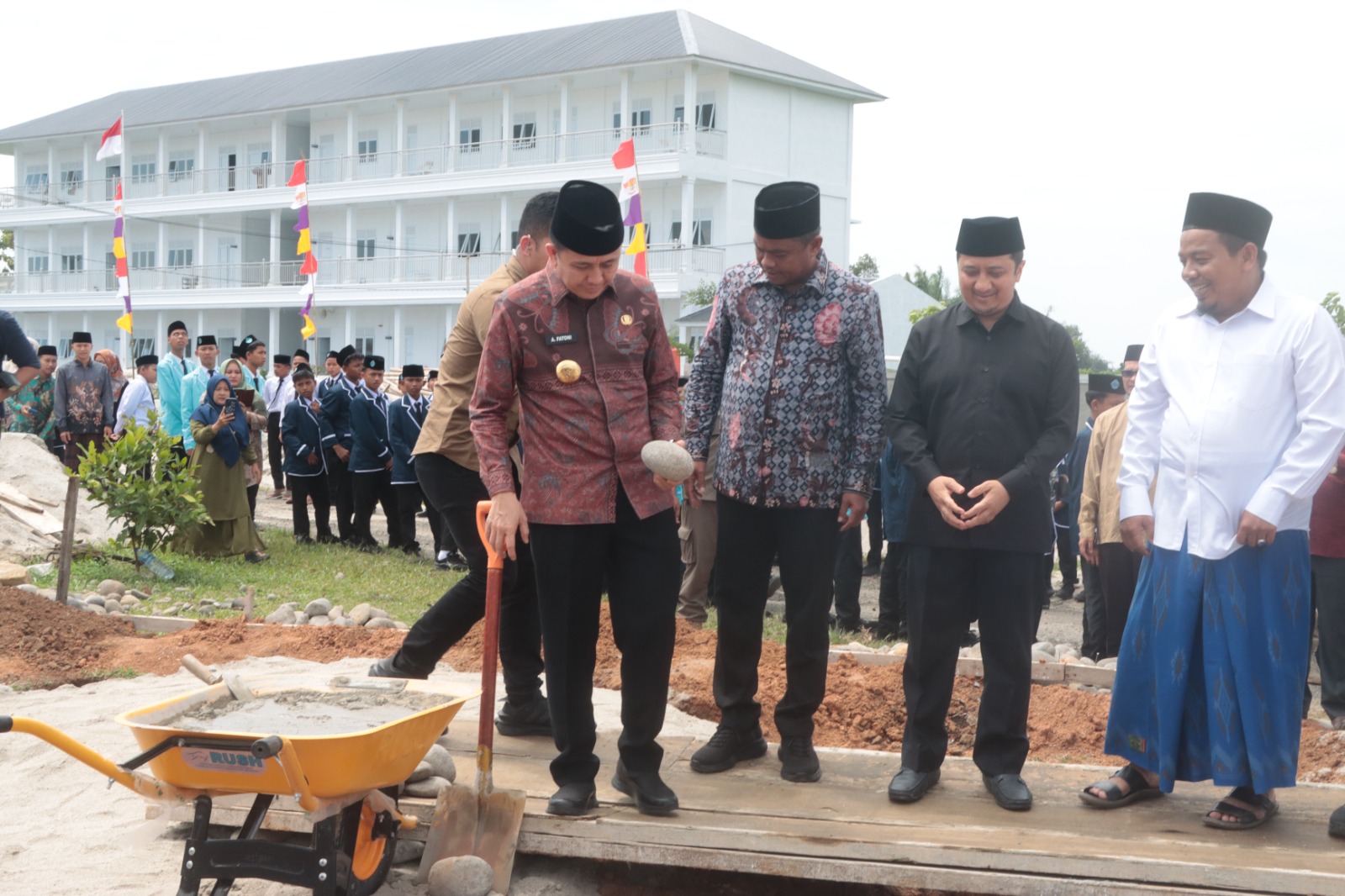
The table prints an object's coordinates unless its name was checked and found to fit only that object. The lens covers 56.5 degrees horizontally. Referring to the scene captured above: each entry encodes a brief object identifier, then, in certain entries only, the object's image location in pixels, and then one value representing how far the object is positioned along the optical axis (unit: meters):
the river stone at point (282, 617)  8.74
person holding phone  11.70
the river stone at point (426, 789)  4.31
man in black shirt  4.36
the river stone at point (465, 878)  3.94
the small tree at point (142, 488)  10.75
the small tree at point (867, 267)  45.00
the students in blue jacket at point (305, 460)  13.41
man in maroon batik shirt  4.11
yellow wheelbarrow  3.43
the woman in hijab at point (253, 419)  12.30
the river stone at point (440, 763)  4.45
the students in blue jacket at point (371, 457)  13.27
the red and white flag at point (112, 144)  27.02
